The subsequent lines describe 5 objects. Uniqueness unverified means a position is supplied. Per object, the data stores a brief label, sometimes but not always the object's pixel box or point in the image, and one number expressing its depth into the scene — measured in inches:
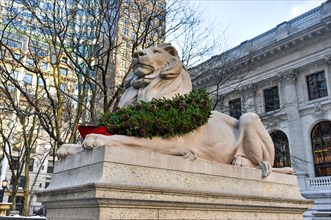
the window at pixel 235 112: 893.8
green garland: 163.8
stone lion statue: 190.4
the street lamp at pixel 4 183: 834.2
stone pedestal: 135.9
